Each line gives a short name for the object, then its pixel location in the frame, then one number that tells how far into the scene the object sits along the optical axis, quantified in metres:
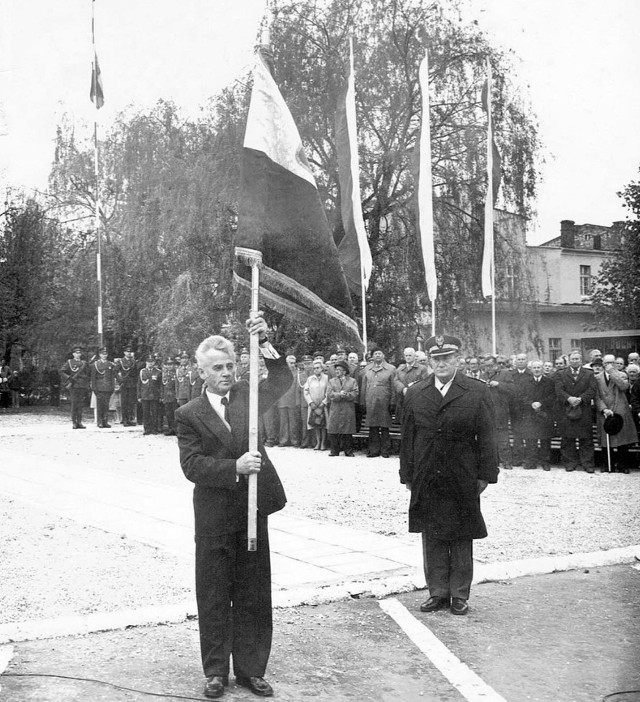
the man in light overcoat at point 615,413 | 13.68
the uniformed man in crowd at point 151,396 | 22.09
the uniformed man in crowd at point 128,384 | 24.38
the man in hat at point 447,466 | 6.02
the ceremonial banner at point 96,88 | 27.41
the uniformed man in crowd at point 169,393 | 21.45
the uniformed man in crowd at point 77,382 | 23.56
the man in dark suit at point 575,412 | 13.84
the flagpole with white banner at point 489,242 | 19.81
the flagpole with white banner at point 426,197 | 18.66
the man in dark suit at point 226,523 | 4.48
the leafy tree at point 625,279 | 25.62
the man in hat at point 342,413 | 16.53
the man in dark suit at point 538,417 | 14.23
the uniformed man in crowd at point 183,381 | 20.66
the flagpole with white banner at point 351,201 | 18.91
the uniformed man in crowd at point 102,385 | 23.73
